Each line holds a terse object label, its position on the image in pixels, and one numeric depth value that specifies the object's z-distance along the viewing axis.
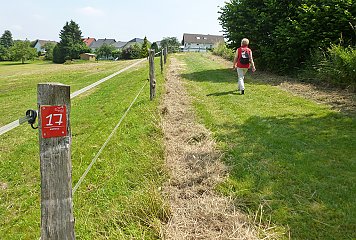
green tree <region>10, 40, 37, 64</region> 79.69
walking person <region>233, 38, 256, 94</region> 9.16
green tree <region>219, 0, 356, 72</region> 10.31
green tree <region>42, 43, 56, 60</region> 78.69
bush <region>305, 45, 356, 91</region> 8.88
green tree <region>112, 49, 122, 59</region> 76.25
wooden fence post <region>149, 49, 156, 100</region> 8.35
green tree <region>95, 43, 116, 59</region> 78.12
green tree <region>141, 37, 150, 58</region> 48.66
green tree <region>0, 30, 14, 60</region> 120.06
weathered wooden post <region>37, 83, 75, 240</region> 1.99
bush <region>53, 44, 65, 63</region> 69.75
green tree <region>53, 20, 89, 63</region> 69.75
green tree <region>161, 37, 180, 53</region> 70.06
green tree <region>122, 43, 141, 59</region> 54.61
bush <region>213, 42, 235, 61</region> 22.34
